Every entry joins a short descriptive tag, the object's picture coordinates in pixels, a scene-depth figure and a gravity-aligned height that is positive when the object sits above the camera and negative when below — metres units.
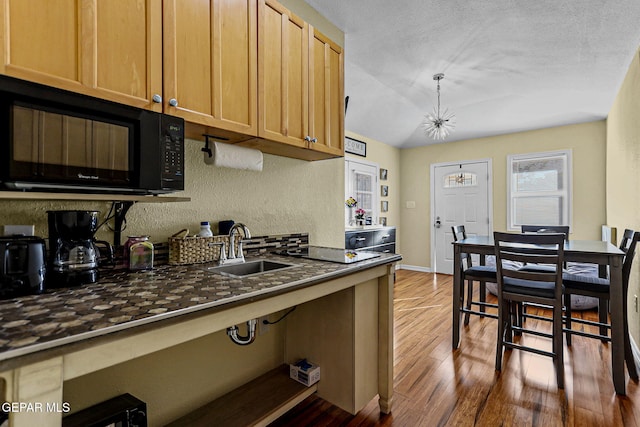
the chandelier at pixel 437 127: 3.59 +1.02
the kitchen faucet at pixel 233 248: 1.61 -0.18
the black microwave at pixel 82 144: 0.92 +0.24
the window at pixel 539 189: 4.53 +0.38
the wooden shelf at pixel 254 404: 1.46 -0.95
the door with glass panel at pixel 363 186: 4.87 +0.46
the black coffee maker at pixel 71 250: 1.09 -0.12
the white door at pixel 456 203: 5.15 +0.19
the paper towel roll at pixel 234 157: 1.57 +0.30
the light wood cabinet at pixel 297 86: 1.68 +0.76
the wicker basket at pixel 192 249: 1.50 -0.17
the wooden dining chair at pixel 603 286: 2.01 -0.49
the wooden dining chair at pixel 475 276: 2.56 -0.51
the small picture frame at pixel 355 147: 4.67 +1.03
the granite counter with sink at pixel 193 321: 0.67 -0.30
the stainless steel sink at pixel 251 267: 1.58 -0.28
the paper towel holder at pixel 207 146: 1.59 +0.35
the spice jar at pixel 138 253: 1.34 -0.16
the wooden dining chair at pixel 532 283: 2.01 -0.48
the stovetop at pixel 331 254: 1.75 -0.24
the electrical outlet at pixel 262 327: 1.89 -0.67
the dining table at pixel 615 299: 1.92 -0.53
